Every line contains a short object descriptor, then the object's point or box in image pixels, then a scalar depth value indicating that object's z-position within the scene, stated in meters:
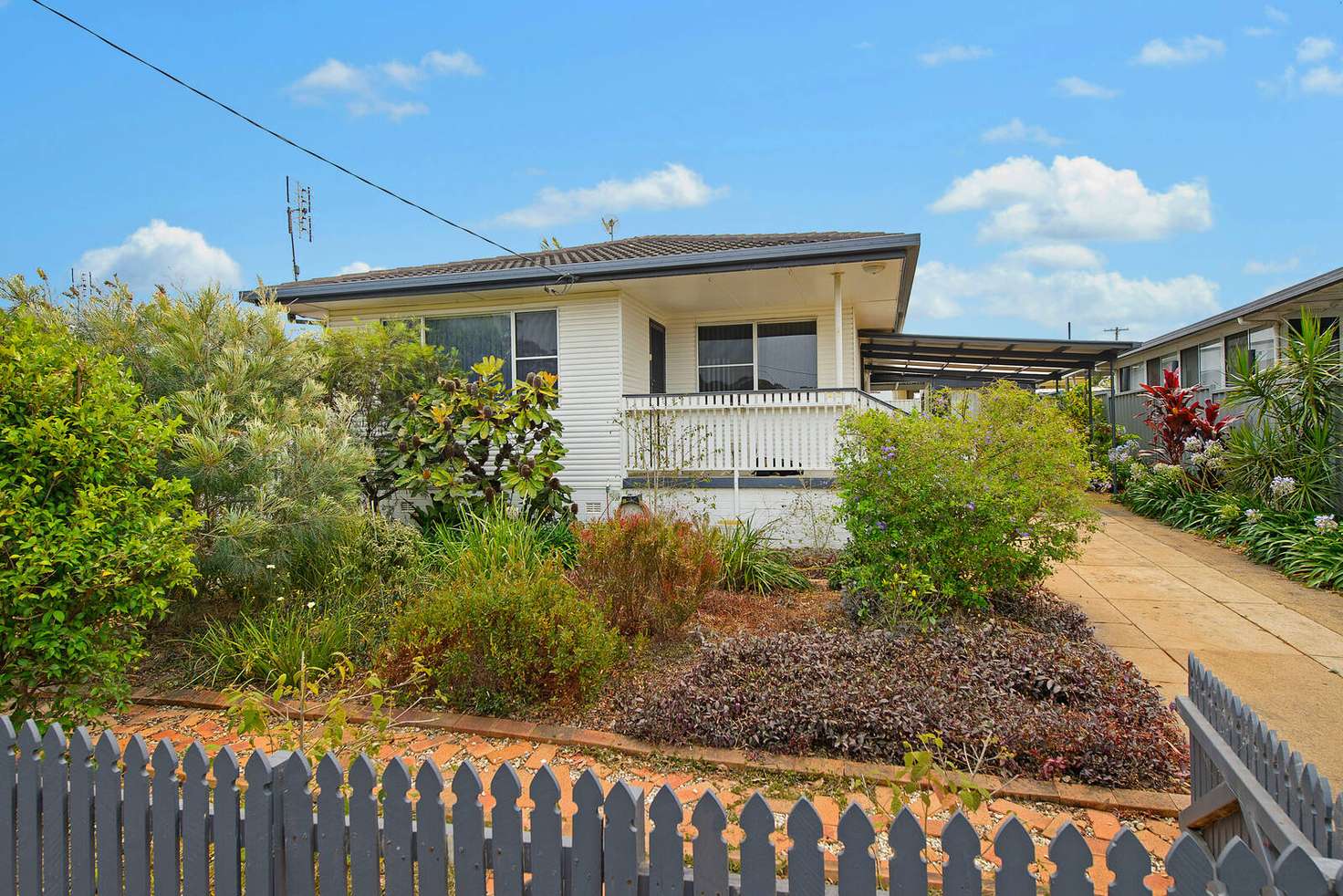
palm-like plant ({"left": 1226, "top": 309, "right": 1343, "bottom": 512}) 8.85
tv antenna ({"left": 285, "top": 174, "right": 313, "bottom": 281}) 18.80
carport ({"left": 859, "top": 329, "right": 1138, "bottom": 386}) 13.98
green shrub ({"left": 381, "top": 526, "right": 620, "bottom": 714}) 3.96
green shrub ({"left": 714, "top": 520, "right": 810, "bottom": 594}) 6.51
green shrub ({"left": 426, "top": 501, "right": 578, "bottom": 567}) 5.75
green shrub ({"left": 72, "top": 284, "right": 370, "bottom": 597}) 4.79
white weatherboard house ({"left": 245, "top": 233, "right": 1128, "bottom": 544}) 8.70
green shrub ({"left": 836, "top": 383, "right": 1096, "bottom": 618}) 5.29
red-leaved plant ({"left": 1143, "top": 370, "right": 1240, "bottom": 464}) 11.50
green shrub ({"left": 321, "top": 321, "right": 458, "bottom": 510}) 8.60
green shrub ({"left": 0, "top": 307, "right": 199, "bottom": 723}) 2.78
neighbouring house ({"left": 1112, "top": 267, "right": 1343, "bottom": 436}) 11.16
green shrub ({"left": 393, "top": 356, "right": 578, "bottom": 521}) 8.01
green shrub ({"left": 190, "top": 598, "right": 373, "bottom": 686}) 4.39
